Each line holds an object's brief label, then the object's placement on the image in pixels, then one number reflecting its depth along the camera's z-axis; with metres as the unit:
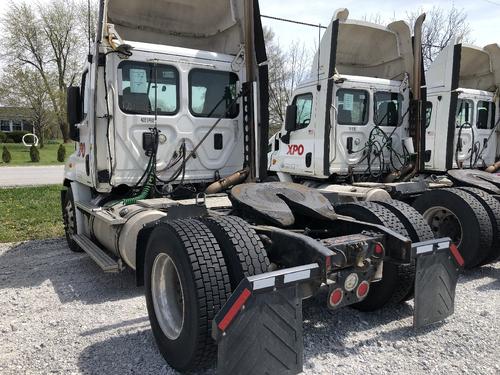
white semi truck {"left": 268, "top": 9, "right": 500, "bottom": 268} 7.48
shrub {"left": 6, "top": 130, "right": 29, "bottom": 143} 49.04
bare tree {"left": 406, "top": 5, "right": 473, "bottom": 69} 24.12
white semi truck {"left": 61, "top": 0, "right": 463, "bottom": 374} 2.78
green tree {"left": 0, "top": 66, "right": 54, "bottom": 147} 38.84
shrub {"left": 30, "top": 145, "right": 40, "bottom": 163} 29.63
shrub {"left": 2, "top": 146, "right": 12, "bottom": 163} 28.38
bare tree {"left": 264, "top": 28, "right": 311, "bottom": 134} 18.73
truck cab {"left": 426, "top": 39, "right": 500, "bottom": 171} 8.45
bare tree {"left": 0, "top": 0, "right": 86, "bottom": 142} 40.38
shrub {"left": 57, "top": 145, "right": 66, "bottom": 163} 29.67
